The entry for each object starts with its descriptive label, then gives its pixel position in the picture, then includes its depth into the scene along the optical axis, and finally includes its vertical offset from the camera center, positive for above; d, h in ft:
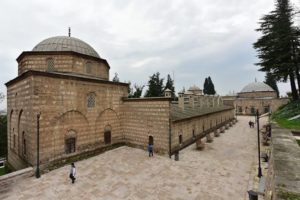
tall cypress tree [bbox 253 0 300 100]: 72.49 +23.26
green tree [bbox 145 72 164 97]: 113.70 +9.57
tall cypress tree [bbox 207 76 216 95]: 192.20 +15.16
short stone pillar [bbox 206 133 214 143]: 56.86 -11.88
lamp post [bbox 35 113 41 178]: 31.42 -8.98
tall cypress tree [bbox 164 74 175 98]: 136.34 +14.32
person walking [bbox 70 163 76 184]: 29.14 -11.50
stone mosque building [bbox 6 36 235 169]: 34.73 -2.35
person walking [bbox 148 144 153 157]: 43.09 -11.17
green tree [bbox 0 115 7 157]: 89.45 -17.20
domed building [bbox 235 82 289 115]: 147.54 +0.73
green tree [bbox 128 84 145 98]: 114.46 +7.11
